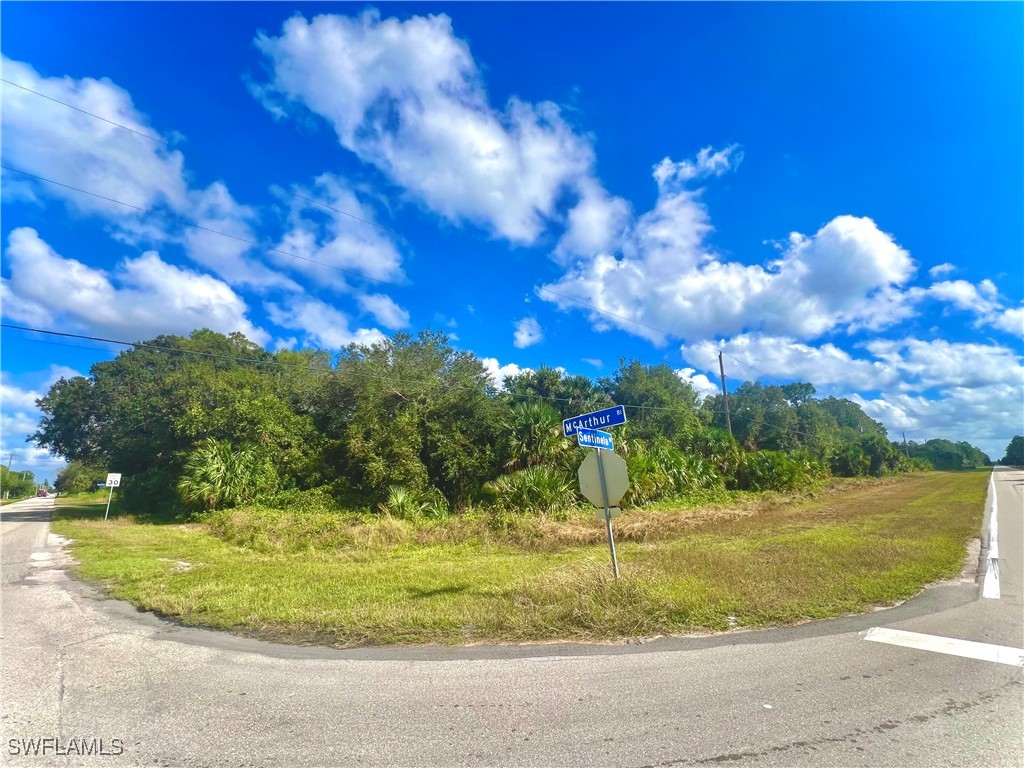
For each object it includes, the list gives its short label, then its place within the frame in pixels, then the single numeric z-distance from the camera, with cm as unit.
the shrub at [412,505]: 1808
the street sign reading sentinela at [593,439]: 720
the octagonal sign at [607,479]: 704
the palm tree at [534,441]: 1981
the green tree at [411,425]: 2012
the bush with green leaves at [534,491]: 1695
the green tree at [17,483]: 9131
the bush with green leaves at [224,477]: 2002
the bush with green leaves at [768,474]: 2820
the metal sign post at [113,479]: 2323
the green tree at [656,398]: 4169
